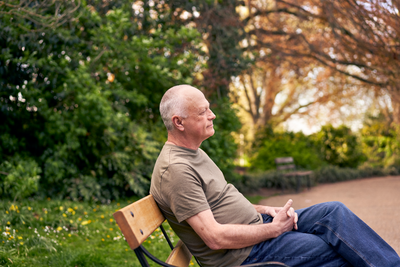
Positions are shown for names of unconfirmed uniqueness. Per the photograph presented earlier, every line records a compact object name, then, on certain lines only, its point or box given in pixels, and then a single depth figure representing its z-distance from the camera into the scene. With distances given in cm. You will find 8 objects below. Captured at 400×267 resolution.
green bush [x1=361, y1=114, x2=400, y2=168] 1289
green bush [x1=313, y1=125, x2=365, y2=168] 1345
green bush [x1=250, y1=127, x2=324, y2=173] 1204
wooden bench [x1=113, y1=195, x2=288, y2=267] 163
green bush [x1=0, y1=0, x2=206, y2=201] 553
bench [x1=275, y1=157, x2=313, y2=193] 967
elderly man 186
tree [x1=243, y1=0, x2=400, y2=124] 786
